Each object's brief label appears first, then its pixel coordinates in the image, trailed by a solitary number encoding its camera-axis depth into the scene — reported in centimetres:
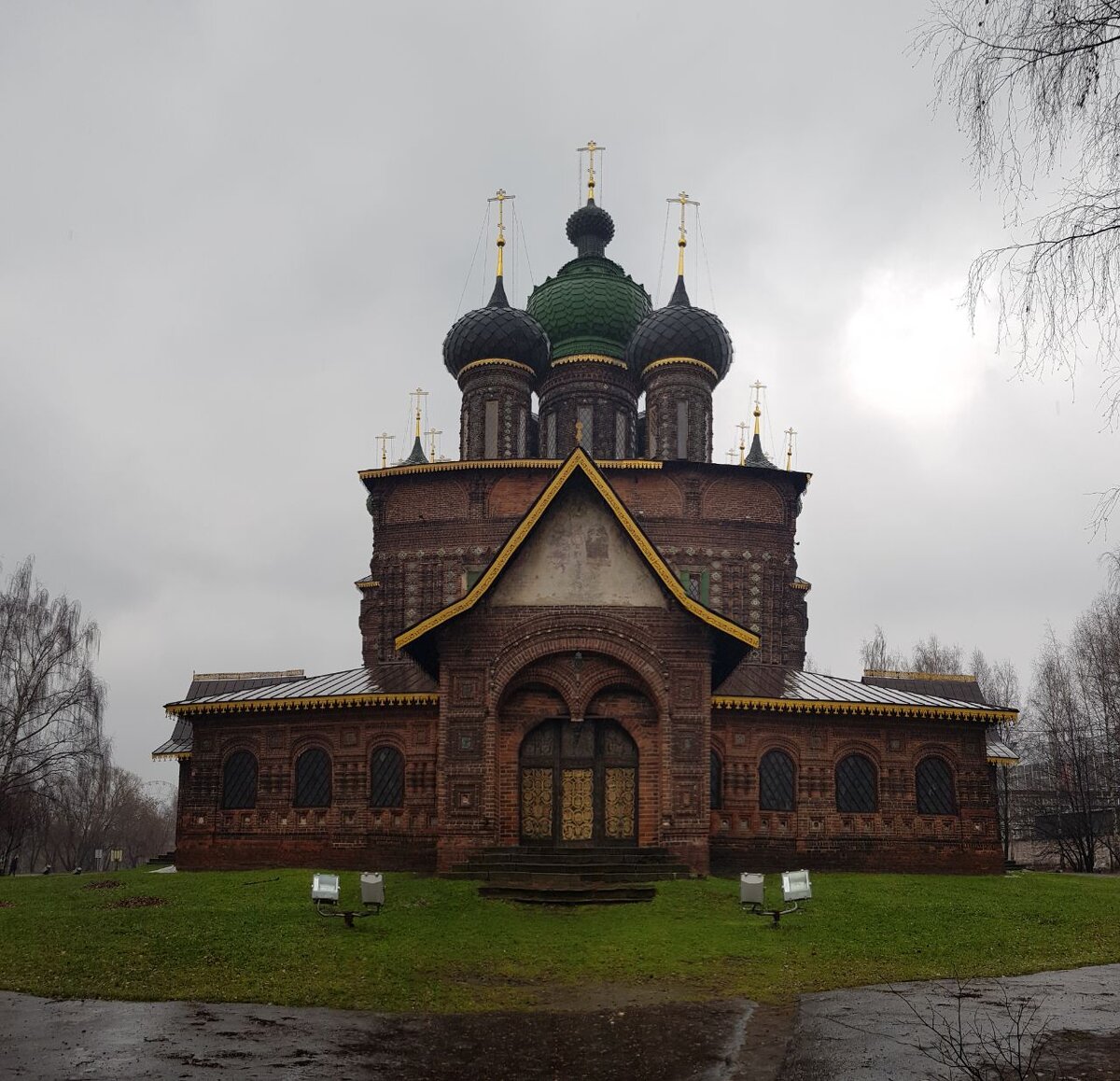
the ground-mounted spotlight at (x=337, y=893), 1434
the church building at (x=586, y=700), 1875
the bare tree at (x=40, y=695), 3253
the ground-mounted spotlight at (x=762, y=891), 1484
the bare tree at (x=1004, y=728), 3900
